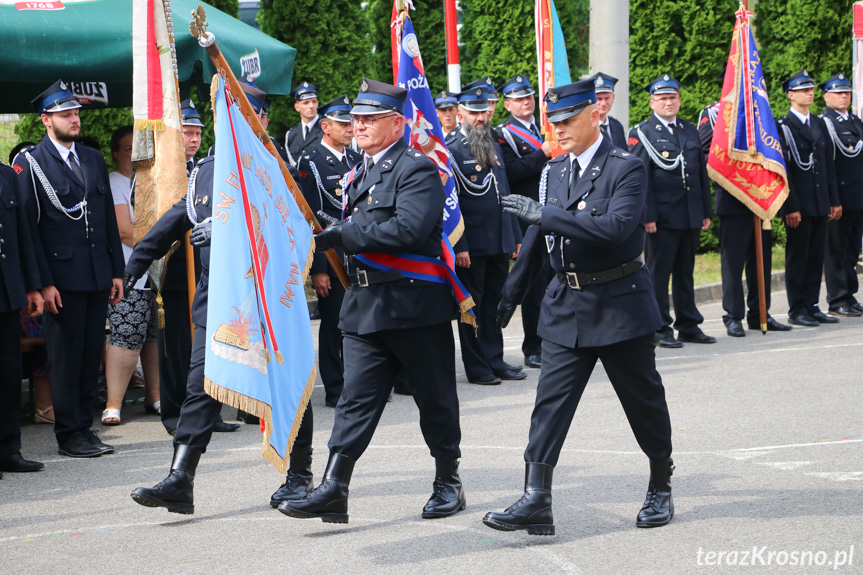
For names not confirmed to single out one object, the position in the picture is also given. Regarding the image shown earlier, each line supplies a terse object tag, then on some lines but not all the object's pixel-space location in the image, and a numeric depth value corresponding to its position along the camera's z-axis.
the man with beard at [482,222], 18.83
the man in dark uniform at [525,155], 19.84
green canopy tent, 15.82
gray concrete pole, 25.69
